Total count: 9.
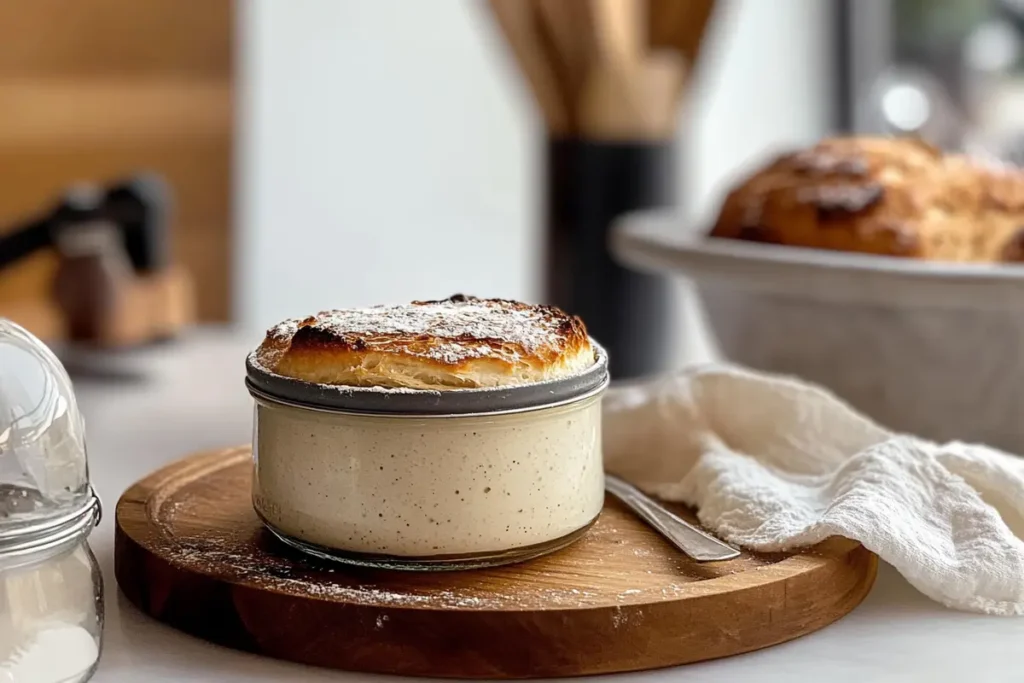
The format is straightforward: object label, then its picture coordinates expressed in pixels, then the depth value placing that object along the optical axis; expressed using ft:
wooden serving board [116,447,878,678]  2.27
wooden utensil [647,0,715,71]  4.11
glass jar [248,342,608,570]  2.34
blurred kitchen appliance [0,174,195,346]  4.00
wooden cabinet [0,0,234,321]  5.62
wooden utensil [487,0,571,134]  3.99
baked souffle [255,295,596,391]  2.36
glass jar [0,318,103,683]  2.18
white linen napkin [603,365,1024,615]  2.44
